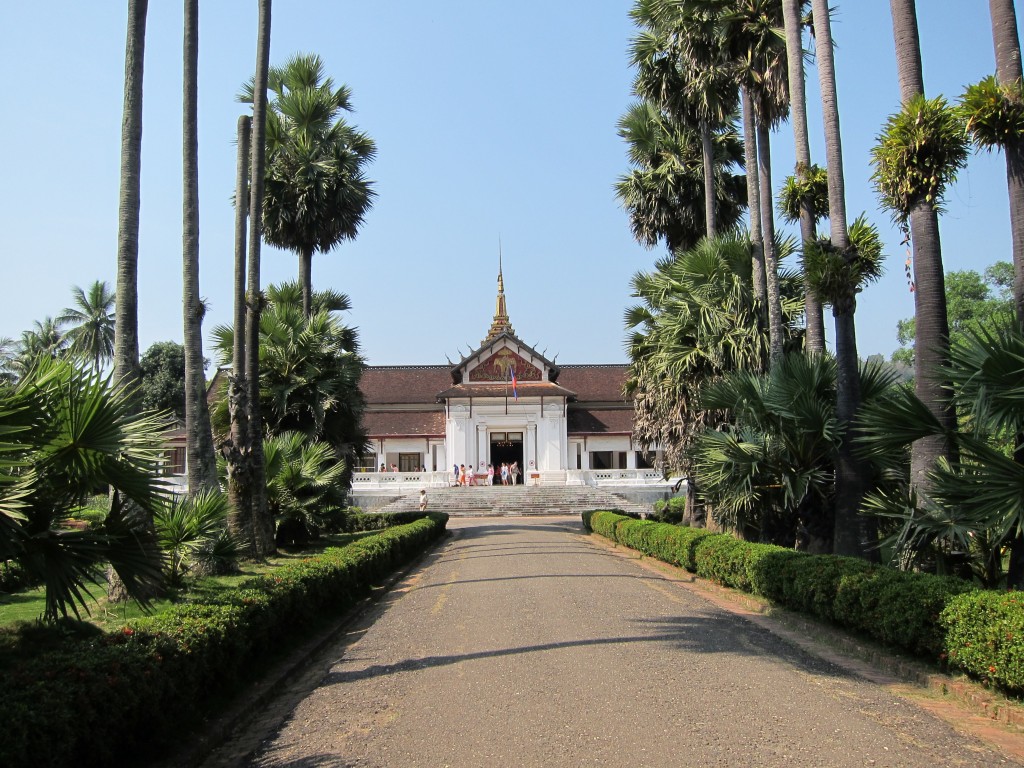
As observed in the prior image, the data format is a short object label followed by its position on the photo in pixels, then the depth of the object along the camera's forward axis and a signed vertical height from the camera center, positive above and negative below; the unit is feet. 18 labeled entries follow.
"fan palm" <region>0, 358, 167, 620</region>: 17.65 +0.35
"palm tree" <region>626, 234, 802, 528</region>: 60.85 +9.64
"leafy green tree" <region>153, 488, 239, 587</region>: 33.40 -1.76
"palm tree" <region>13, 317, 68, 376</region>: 180.34 +31.68
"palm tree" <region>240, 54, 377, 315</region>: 88.07 +30.47
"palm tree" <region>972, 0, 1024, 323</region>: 30.76 +12.41
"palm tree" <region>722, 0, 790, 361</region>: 55.83 +25.30
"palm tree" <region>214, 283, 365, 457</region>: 76.84 +9.00
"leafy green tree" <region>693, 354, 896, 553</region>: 42.32 +1.03
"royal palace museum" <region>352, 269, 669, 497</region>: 166.61 +9.03
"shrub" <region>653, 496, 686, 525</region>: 102.91 -4.57
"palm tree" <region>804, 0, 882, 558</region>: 39.45 +7.33
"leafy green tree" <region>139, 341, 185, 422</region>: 190.60 +24.05
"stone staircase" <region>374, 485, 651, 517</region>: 137.28 -3.99
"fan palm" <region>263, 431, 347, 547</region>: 63.05 -0.48
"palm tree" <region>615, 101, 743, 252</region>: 86.63 +27.63
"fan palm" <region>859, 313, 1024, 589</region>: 24.35 -0.03
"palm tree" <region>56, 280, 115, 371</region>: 188.55 +35.64
